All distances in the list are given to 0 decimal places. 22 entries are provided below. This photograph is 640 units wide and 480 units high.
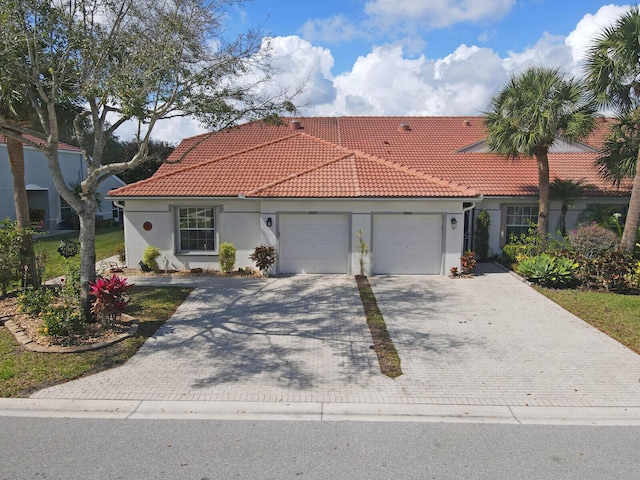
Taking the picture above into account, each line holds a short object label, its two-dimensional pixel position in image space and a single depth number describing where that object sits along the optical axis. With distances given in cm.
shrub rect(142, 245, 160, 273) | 1484
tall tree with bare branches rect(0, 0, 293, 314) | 862
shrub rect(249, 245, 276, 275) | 1430
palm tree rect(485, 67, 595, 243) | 1387
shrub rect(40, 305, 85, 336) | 825
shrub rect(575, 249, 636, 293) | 1279
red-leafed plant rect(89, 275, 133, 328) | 870
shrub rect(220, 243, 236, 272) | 1460
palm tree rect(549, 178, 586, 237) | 1612
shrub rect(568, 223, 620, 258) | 1341
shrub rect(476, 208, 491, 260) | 1650
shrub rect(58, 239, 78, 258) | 1554
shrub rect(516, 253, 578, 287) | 1302
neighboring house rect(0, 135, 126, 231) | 2556
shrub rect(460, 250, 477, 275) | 1473
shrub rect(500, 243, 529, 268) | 1535
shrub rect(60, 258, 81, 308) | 927
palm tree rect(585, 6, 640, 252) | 1271
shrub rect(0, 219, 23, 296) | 1054
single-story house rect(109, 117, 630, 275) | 1451
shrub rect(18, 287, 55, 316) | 959
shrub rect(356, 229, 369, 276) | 1448
